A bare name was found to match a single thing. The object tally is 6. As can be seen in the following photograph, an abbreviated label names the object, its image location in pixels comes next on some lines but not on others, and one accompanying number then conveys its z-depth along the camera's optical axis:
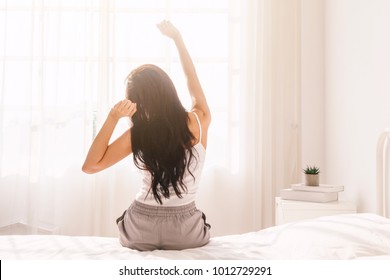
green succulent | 2.77
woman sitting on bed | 1.63
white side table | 2.59
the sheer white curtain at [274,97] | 3.38
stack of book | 2.65
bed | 1.51
